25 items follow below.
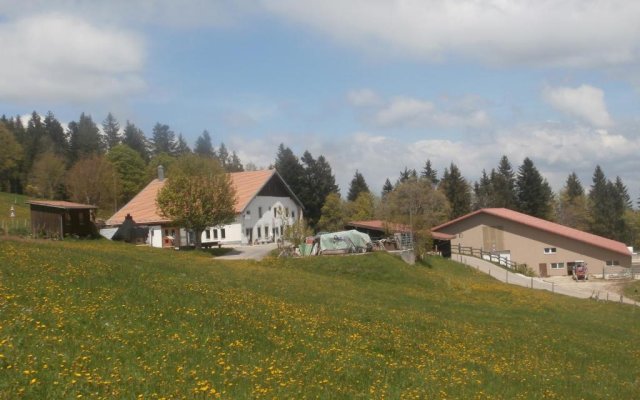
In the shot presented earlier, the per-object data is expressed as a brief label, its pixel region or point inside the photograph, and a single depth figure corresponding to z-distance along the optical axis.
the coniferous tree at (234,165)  138.05
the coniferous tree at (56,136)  118.69
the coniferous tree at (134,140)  135.50
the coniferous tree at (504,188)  116.12
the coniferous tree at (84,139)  121.06
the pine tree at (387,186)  129.05
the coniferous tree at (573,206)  121.88
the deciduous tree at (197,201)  47.84
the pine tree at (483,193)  127.10
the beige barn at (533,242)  71.56
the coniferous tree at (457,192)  115.00
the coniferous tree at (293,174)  94.06
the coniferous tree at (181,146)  146.36
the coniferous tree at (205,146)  149.38
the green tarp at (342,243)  46.22
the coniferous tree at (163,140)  143.88
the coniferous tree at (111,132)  145.62
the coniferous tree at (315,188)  93.56
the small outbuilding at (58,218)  43.03
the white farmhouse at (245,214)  59.59
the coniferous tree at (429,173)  132.88
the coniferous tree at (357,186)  118.12
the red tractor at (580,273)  64.56
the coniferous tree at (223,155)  148.96
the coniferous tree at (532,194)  113.19
